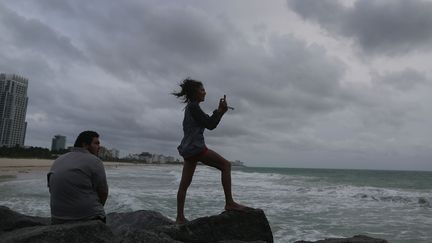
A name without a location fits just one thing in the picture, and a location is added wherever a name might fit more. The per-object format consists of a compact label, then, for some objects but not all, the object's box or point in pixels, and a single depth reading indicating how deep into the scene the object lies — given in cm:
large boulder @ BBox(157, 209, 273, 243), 484
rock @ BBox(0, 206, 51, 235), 532
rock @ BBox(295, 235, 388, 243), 457
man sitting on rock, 395
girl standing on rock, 471
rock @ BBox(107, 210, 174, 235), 603
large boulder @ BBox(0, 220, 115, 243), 338
